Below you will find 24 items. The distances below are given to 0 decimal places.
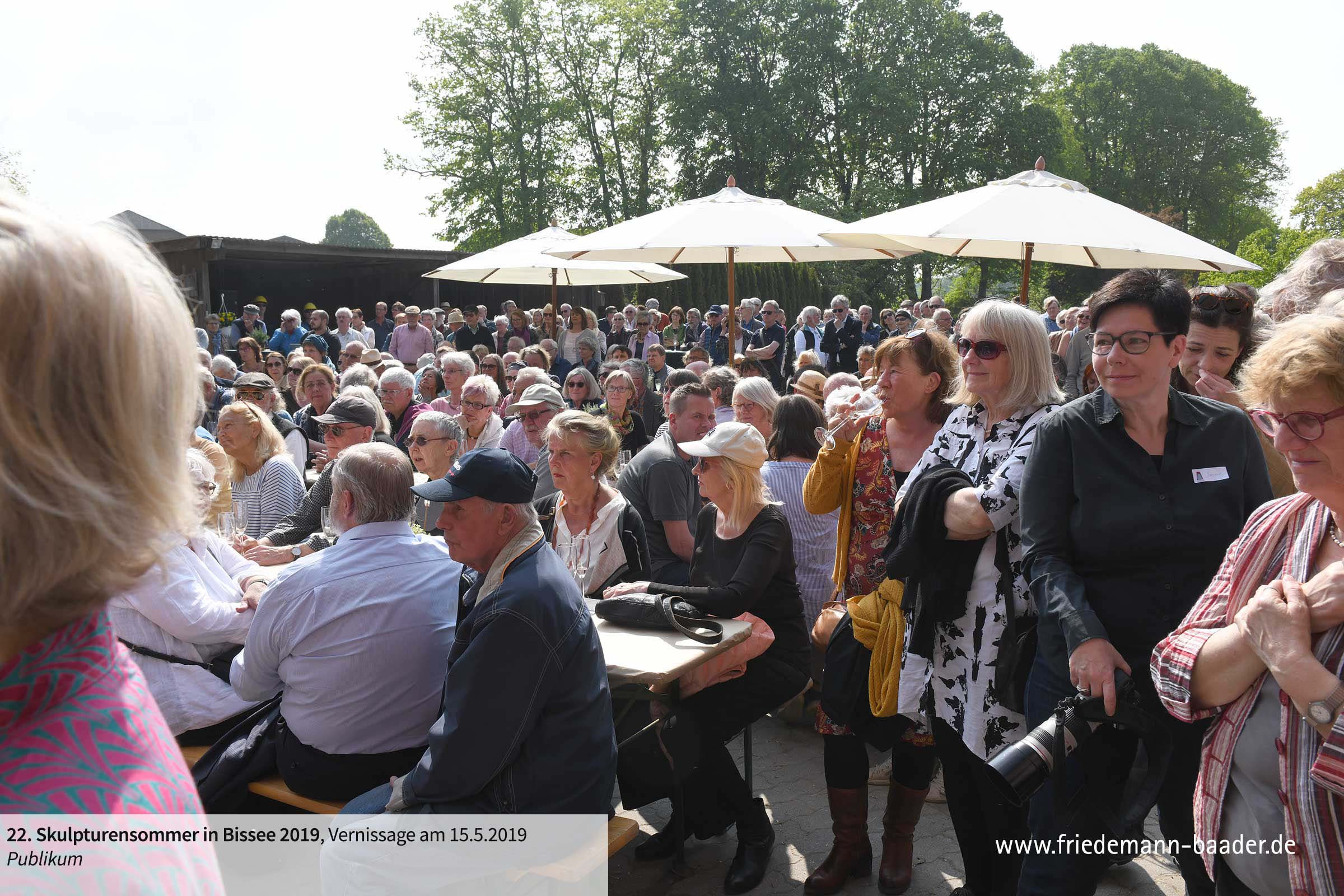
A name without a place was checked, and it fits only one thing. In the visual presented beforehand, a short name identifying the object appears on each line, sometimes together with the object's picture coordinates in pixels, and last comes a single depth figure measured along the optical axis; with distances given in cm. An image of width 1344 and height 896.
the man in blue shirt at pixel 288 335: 1369
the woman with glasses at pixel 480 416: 645
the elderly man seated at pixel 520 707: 254
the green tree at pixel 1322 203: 3250
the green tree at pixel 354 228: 10888
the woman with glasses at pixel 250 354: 1076
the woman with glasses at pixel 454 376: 780
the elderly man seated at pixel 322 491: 488
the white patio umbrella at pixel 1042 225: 555
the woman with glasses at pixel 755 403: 558
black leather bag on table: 355
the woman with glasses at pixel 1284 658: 172
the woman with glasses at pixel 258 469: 533
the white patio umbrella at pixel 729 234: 744
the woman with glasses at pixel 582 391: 747
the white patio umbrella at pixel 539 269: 1100
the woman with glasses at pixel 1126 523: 238
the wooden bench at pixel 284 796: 305
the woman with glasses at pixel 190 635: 340
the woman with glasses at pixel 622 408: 719
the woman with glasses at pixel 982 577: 287
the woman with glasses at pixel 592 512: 427
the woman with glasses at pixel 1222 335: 351
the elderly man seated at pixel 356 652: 302
